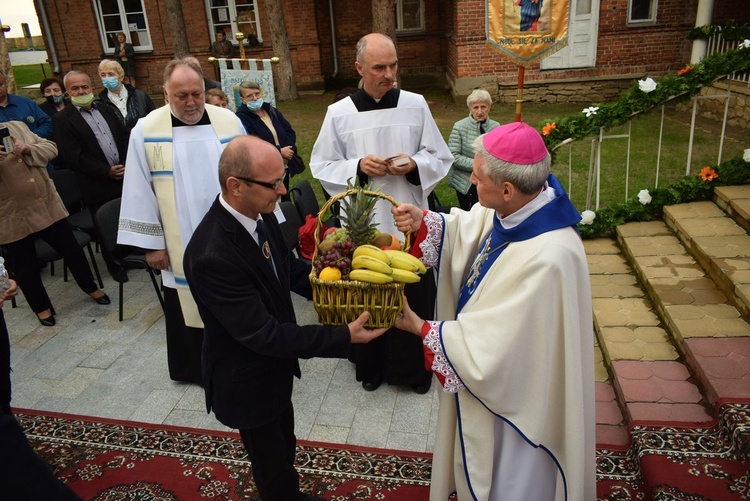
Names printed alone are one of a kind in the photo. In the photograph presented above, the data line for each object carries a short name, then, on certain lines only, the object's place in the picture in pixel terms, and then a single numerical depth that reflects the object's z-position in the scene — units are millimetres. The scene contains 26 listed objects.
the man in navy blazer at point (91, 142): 5672
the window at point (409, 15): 16797
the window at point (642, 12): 12867
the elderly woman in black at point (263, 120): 5766
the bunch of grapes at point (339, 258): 2434
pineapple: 2598
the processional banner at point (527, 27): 4668
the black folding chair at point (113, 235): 5004
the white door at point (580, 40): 12820
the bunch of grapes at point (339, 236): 2610
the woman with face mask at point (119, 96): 6211
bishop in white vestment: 2160
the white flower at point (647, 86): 5457
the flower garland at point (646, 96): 5324
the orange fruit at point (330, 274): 2363
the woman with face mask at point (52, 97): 7133
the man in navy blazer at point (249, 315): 2279
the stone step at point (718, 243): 4246
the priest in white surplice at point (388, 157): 3943
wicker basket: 2330
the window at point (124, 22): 17234
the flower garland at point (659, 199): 5702
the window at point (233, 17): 16812
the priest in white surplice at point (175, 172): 3680
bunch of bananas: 2277
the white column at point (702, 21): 11305
